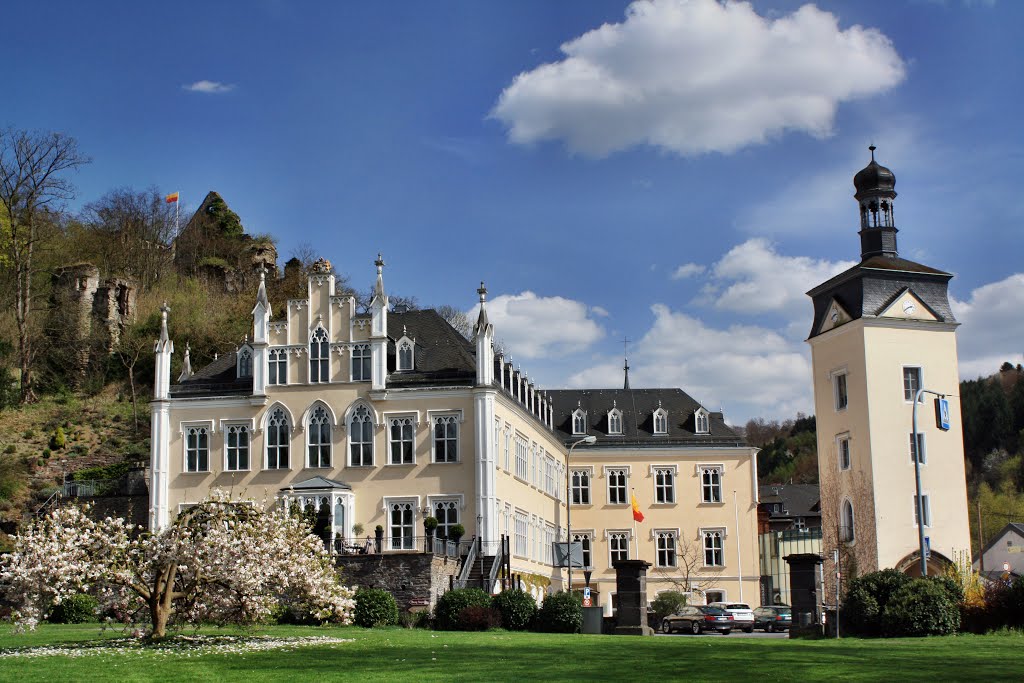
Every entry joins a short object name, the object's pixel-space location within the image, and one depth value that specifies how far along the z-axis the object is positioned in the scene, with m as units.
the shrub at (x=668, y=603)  60.81
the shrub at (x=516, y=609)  35.94
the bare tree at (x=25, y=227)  69.50
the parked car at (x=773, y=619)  53.34
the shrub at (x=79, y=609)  39.31
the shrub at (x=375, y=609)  37.53
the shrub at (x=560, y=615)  35.66
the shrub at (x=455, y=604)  36.53
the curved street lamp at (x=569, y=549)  47.91
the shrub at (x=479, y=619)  35.75
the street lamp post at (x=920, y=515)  33.08
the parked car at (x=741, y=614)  52.03
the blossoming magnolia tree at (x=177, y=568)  24.58
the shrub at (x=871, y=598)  31.25
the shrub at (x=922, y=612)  30.48
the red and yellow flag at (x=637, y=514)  64.69
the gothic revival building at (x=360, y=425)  49.97
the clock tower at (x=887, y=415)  53.53
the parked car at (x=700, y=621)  50.59
